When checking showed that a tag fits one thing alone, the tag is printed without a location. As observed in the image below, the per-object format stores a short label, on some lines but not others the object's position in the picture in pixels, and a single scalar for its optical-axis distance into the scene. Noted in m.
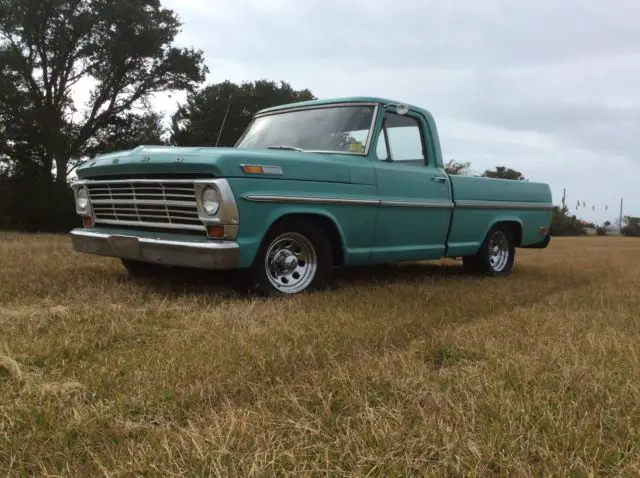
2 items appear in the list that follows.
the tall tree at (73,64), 24.20
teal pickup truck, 4.53
